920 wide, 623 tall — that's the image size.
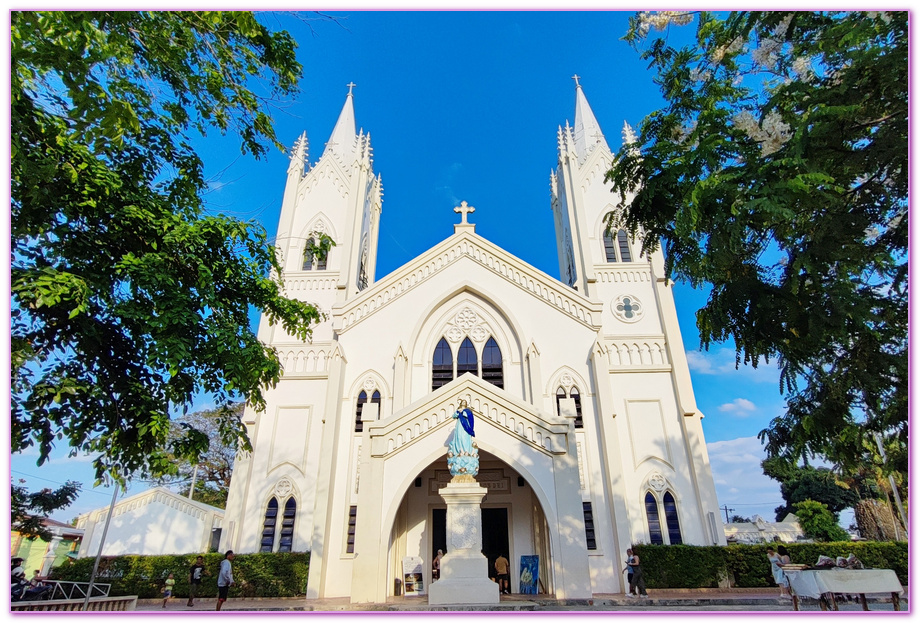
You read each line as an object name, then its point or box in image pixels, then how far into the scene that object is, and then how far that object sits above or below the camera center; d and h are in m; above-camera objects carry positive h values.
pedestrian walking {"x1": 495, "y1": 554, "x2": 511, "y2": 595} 13.67 +0.14
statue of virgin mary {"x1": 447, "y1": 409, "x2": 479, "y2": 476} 10.48 +2.35
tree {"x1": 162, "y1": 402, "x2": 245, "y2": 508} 30.00 +6.17
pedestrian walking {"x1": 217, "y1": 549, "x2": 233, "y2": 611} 10.35 +0.08
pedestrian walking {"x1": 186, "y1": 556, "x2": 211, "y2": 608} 12.25 +0.19
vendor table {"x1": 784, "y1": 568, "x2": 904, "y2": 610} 6.88 -0.08
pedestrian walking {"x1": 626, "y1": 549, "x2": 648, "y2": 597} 11.54 -0.01
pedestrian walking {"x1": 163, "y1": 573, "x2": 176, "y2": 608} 13.76 -0.04
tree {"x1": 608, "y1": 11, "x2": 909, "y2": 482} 4.86 +3.54
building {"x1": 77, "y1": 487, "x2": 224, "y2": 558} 18.06 +1.86
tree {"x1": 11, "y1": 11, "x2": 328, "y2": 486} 5.24 +3.88
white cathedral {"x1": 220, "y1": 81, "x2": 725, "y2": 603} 12.36 +4.06
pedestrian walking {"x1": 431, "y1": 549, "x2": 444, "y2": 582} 13.00 +0.29
